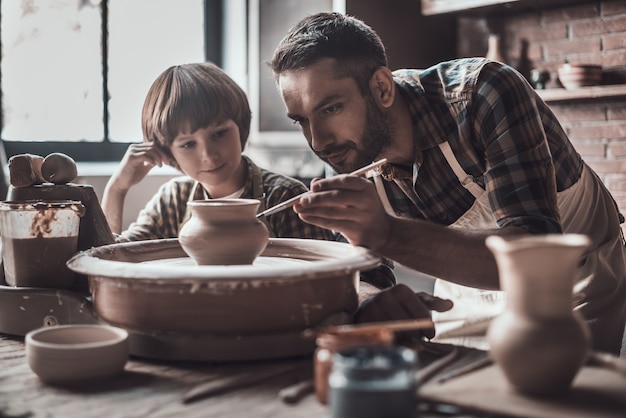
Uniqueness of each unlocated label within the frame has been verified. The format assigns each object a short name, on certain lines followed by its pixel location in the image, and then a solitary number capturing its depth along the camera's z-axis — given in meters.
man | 1.76
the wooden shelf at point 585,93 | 3.77
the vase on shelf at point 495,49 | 4.37
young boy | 2.57
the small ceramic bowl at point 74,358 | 1.25
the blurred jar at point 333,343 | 1.07
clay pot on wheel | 1.53
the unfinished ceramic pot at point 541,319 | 1.02
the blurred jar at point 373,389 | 0.90
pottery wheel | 1.32
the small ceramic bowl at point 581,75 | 3.94
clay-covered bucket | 1.64
